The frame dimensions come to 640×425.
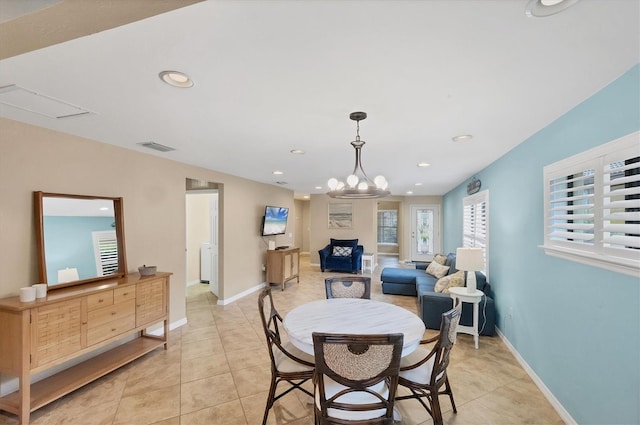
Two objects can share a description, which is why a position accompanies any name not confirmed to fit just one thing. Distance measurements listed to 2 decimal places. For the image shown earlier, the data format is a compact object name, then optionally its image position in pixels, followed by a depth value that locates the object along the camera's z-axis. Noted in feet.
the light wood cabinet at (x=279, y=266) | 19.89
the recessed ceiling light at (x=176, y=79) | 5.14
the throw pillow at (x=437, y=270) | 17.26
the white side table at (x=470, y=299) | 11.11
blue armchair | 25.70
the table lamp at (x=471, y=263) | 11.51
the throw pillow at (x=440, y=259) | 18.76
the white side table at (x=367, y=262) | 26.40
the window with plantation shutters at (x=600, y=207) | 5.06
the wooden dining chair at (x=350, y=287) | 10.02
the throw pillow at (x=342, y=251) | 26.50
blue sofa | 11.88
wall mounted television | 20.24
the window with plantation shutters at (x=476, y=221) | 13.85
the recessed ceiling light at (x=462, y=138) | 8.85
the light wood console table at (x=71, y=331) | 6.70
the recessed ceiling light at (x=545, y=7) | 3.42
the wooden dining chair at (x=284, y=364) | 6.53
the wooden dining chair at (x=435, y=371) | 5.93
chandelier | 8.42
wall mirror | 8.16
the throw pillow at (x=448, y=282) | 13.09
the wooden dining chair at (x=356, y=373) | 4.82
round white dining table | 6.25
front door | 31.55
